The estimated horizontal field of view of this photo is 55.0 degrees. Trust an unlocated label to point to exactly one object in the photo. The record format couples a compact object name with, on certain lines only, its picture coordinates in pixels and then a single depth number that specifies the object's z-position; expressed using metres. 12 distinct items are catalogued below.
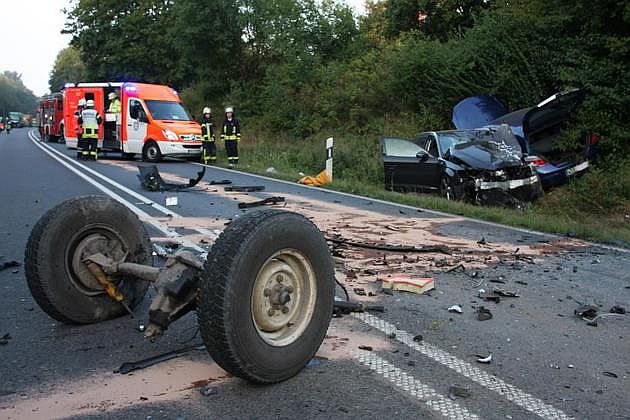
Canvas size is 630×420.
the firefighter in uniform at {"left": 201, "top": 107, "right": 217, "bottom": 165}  19.31
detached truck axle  2.90
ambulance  20.06
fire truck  37.09
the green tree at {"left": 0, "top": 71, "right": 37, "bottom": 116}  146.88
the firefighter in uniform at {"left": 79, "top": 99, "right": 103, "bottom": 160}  19.78
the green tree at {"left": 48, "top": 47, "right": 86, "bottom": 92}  98.94
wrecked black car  10.54
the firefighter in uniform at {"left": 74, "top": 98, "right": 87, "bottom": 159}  20.37
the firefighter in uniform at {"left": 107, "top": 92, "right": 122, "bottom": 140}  21.61
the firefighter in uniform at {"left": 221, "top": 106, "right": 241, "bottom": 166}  19.12
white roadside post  14.64
